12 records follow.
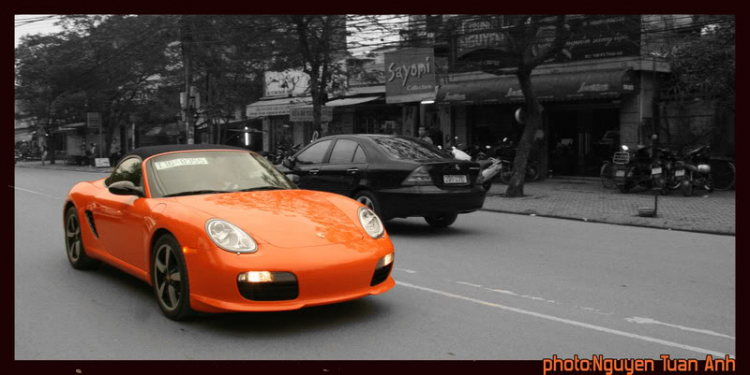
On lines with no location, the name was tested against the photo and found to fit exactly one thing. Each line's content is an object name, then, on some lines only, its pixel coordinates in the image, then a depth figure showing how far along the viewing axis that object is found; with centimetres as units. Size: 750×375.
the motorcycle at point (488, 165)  1602
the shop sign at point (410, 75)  2408
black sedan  981
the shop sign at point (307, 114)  2245
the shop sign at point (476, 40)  2230
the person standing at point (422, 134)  2005
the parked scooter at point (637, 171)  1767
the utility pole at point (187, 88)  2356
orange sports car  483
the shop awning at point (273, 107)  3225
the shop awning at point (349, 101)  2782
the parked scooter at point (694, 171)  1680
